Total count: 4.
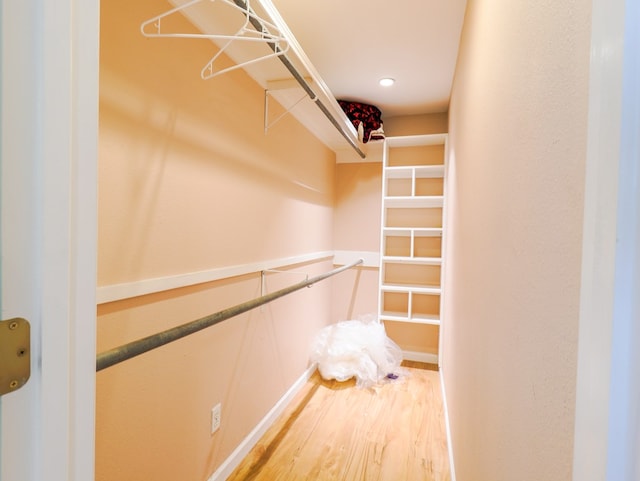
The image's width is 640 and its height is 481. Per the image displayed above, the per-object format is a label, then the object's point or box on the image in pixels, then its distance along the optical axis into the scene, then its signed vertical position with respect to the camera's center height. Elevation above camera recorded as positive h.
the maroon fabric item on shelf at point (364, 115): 3.02 +1.11
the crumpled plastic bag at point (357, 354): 2.78 -1.09
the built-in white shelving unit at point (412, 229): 3.12 +0.04
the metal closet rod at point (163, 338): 0.77 -0.32
